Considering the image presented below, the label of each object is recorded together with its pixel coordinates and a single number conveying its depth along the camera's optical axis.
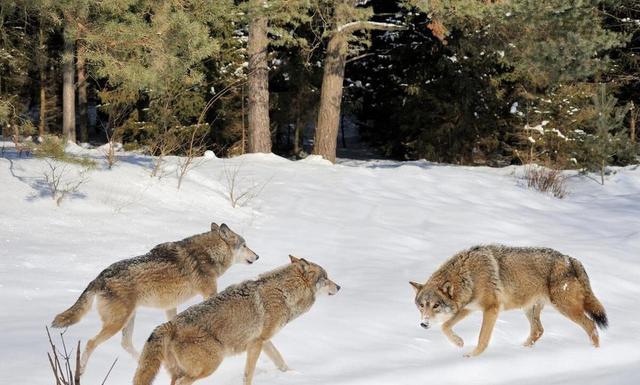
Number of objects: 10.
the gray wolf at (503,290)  7.07
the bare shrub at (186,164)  12.98
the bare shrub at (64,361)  5.60
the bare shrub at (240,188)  12.98
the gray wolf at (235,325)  5.22
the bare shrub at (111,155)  12.74
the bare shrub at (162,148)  13.20
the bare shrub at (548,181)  17.05
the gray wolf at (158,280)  6.21
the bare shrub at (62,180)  11.23
